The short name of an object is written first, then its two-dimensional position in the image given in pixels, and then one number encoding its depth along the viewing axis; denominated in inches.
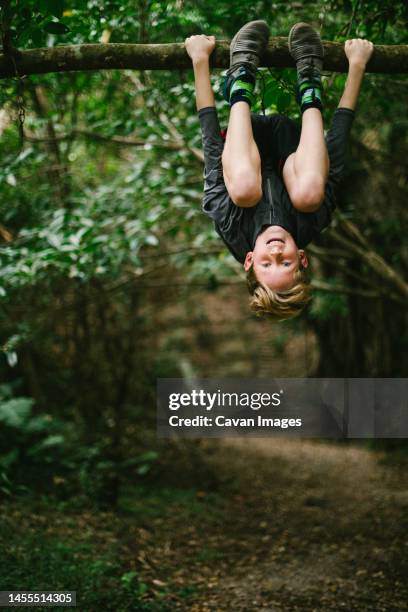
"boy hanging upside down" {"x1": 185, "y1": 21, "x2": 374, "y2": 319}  89.5
